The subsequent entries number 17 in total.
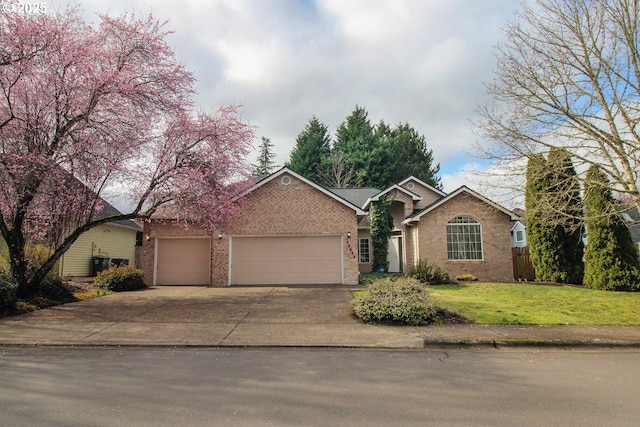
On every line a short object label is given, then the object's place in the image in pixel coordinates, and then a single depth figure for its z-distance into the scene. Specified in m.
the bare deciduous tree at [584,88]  10.35
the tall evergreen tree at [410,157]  47.47
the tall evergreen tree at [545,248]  16.41
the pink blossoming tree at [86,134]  10.55
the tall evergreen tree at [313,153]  45.88
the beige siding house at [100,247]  19.00
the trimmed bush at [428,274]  16.08
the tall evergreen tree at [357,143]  44.00
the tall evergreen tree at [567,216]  11.45
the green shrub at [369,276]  17.22
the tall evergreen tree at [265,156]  56.49
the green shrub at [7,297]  9.84
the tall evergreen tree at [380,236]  21.55
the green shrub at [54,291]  11.85
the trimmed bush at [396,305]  9.19
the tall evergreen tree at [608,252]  14.34
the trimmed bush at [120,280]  14.68
